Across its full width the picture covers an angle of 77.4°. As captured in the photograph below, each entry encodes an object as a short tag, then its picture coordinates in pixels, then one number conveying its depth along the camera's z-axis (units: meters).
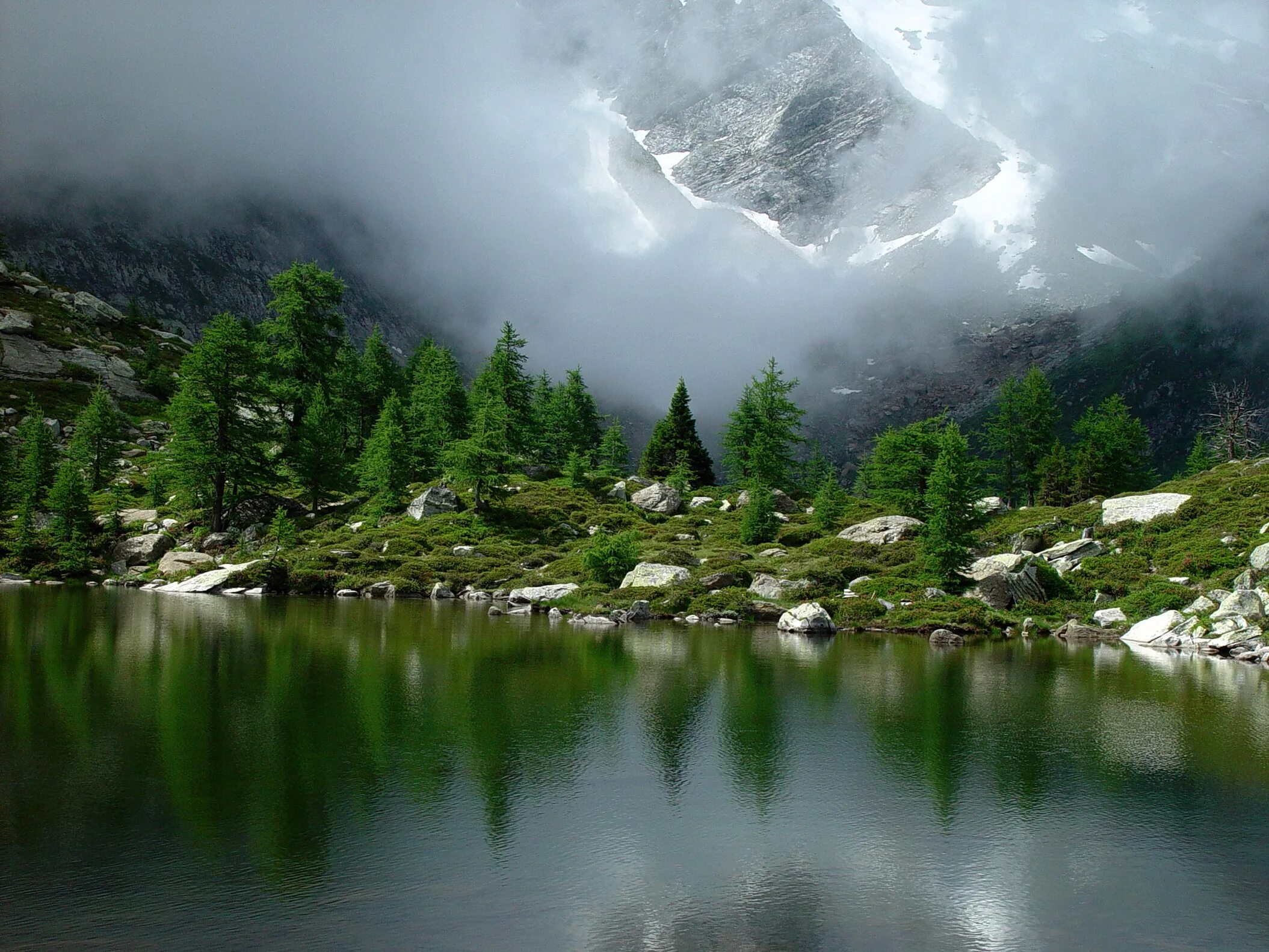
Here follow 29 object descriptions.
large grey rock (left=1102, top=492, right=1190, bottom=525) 49.97
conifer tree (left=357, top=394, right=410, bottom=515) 62.28
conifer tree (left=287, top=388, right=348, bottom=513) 62.59
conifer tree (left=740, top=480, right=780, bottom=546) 56.47
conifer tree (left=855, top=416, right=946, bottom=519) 61.56
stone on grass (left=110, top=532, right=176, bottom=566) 53.50
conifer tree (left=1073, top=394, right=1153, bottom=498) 72.38
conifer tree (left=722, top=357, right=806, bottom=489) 74.19
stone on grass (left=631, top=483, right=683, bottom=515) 67.81
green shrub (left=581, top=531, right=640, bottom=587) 47.00
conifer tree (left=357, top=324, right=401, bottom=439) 86.19
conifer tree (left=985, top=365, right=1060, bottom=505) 79.81
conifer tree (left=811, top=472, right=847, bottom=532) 58.62
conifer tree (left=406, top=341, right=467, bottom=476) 76.75
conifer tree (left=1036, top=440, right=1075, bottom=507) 76.75
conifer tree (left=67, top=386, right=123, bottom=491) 68.00
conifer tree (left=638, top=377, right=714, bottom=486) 85.12
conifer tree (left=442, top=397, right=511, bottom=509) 58.69
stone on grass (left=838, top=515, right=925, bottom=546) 53.59
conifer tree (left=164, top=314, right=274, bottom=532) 55.38
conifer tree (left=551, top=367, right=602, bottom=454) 88.19
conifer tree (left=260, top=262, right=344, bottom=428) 72.19
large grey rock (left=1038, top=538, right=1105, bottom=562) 46.78
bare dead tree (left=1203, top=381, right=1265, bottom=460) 70.75
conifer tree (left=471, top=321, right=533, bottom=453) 71.25
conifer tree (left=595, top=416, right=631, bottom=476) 82.44
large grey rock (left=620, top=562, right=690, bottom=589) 45.75
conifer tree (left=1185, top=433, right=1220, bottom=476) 82.63
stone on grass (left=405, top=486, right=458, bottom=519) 61.78
